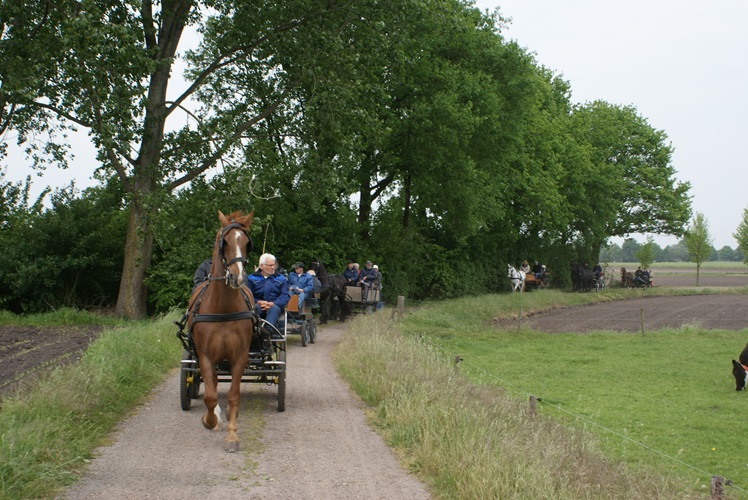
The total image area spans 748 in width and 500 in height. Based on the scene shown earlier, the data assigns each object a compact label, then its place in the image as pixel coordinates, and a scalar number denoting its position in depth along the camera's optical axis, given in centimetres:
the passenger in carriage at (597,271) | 5499
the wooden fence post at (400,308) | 2452
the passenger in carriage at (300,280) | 1861
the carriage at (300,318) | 1802
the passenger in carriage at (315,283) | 2016
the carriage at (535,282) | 4866
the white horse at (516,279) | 4588
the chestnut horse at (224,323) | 883
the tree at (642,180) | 6444
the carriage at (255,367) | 1009
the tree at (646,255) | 6794
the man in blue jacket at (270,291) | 1142
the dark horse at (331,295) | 2388
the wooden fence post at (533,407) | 995
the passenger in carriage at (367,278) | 2550
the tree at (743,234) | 6756
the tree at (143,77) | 1984
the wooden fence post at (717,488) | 630
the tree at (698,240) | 6375
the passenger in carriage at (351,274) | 2604
